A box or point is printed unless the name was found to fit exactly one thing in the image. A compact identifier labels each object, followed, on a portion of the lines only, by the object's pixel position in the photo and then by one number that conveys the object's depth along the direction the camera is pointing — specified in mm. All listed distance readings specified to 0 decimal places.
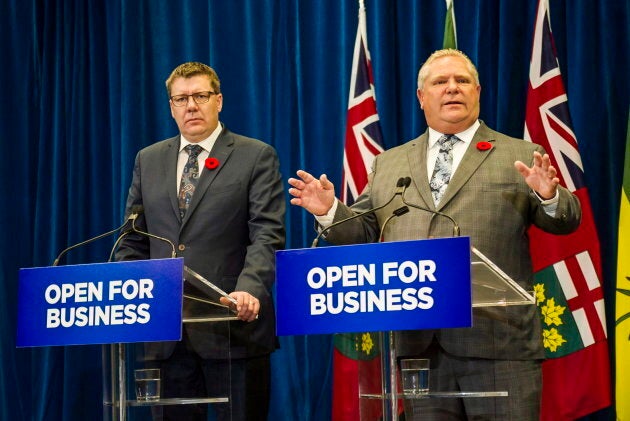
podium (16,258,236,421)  2637
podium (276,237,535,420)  2275
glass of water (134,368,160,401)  2658
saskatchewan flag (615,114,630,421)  3984
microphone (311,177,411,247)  2653
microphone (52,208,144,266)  2984
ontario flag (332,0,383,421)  4395
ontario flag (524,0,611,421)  4043
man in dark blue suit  3065
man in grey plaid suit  2314
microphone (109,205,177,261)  2986
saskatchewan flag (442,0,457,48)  4520
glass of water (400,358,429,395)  2326
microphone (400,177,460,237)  2668
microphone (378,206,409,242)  2521
